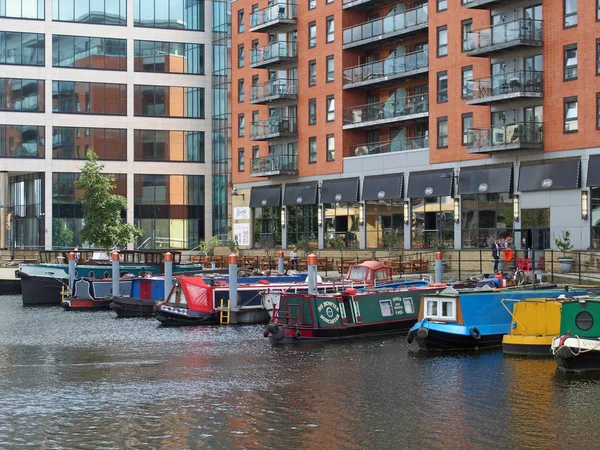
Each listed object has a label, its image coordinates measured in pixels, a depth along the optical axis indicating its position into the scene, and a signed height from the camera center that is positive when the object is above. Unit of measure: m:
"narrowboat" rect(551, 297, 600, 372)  28.39 -2.90
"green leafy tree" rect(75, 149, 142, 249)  74.19 +2.21
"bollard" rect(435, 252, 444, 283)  48.84 -1.49
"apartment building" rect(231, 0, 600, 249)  56.53 +7.52
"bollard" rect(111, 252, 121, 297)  54.56 -1.96
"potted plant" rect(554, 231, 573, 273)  50.44 -0.65
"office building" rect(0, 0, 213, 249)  92.31 +11.47
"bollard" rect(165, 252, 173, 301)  50.07 -1.87
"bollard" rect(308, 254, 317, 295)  40.22 -1.53
